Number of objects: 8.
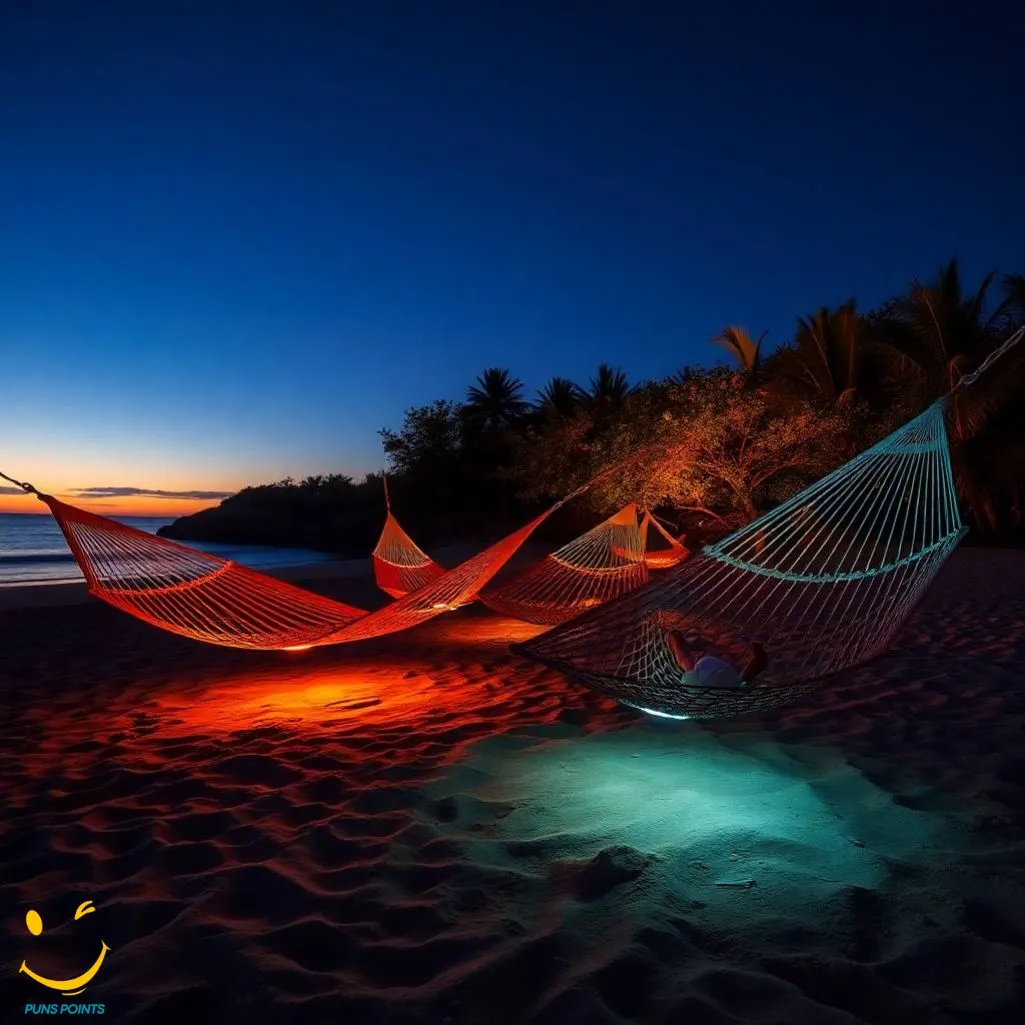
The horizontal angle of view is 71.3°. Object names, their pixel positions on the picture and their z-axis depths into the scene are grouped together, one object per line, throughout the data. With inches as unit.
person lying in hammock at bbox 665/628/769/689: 87.1
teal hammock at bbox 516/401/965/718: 71.0
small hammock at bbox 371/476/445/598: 201.3
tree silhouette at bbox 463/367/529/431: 770.2
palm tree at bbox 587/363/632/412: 729.0
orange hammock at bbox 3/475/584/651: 111.3
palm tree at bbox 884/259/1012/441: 384.8
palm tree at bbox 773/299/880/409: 409.4
